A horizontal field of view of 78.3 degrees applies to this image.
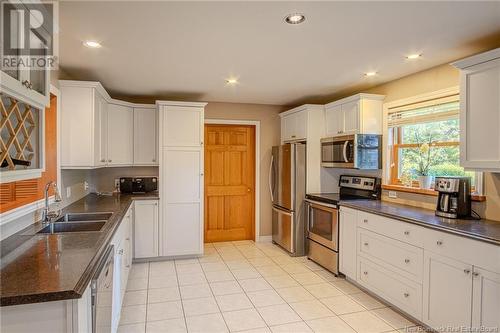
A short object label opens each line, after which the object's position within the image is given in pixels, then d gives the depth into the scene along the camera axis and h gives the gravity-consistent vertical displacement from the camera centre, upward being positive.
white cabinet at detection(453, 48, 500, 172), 2.26 +0.42
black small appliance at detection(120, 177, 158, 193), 4.43 -0.28
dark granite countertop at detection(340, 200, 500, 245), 2.11 -0.45
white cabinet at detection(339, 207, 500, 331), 2.04 -0.85
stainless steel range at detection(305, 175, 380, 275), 3.73 -0.65
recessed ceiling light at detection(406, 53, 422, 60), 2.76 +1.00
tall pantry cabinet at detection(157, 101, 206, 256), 4.18 -0.17
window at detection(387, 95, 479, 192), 3.01 +0.27
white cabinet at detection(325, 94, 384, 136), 3.72 +0.64
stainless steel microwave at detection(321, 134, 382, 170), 3.75 +0.17
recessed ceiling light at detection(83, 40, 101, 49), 2.47 +1.00
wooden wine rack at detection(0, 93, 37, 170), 1.48 +0.18
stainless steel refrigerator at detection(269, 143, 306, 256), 4.41 -0.44
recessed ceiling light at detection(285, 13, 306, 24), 2.01 +0.98
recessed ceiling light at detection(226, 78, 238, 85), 3.65 +1.02
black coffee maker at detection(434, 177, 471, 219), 2.60 -0.27
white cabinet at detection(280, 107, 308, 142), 4.49 +0.63
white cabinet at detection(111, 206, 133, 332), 2.34 -0.88
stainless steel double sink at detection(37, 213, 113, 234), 2.47 -0.50
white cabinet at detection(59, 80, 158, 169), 3.20 +0.44
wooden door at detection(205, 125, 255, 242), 5.12 -0.29
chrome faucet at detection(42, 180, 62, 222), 2.32 -0.38
